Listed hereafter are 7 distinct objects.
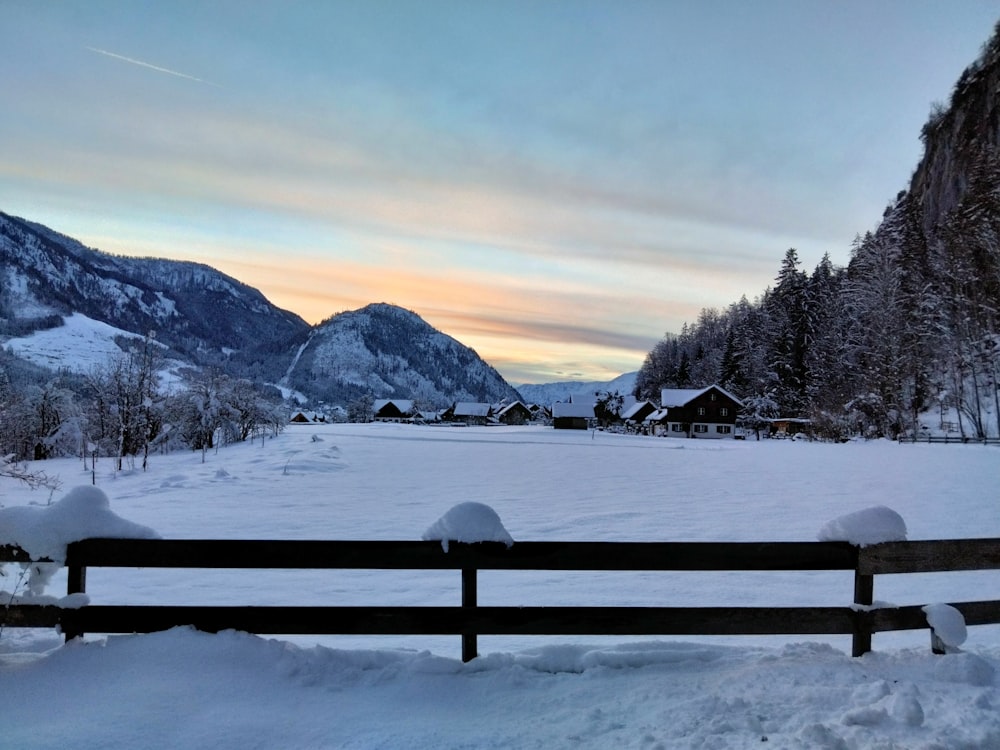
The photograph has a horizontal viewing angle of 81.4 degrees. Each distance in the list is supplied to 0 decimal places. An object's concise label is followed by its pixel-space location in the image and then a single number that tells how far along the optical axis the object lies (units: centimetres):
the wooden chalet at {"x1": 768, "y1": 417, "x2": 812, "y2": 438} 6372
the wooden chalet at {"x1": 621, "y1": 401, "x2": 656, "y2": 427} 9475
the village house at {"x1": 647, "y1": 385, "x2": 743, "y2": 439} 7462
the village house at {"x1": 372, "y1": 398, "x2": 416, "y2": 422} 13738
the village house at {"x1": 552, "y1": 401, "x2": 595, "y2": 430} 10094
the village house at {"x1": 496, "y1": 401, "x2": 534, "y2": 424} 13475
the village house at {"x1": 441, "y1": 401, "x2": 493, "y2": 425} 13050
